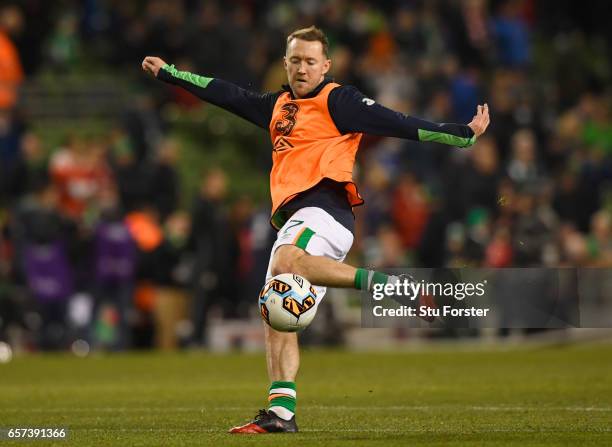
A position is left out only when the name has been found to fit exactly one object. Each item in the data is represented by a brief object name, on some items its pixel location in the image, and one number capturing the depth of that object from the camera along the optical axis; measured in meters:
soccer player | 18.66
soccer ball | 18.09
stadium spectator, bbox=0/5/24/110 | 45.91
